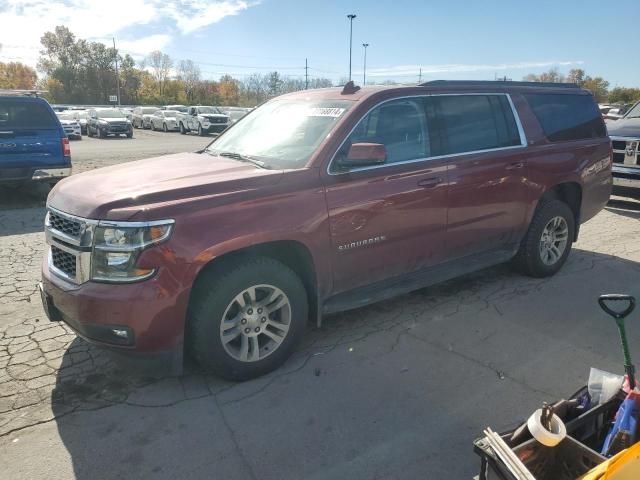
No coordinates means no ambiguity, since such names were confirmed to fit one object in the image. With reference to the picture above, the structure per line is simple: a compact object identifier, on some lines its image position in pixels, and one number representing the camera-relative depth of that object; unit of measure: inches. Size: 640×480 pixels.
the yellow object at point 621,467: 66.9
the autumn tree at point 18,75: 3303.9
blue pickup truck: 343.9
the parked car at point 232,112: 1420.8
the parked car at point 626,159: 339.3
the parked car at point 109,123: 1173.1
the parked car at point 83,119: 1350.1
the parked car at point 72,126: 1124.5
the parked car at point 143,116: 1561.3
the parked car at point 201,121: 1255.5
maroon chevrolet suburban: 117.6
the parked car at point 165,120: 1409.9
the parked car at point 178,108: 1468.4
